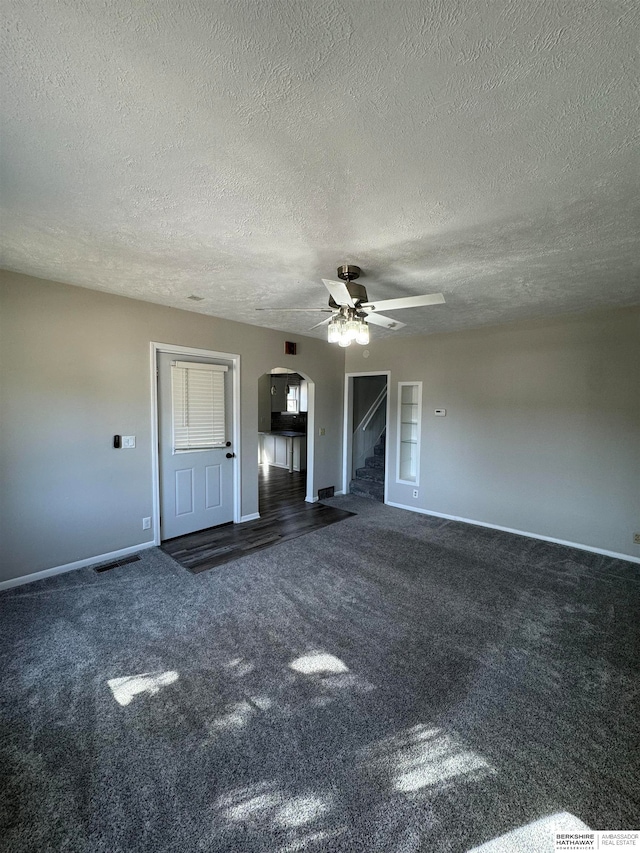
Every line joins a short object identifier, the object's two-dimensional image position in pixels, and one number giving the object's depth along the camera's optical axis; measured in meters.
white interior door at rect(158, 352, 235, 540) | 4.05
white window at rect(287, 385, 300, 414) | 9.65
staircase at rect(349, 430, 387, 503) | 6.17
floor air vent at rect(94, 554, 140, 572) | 3.44
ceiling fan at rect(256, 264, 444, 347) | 2.47
